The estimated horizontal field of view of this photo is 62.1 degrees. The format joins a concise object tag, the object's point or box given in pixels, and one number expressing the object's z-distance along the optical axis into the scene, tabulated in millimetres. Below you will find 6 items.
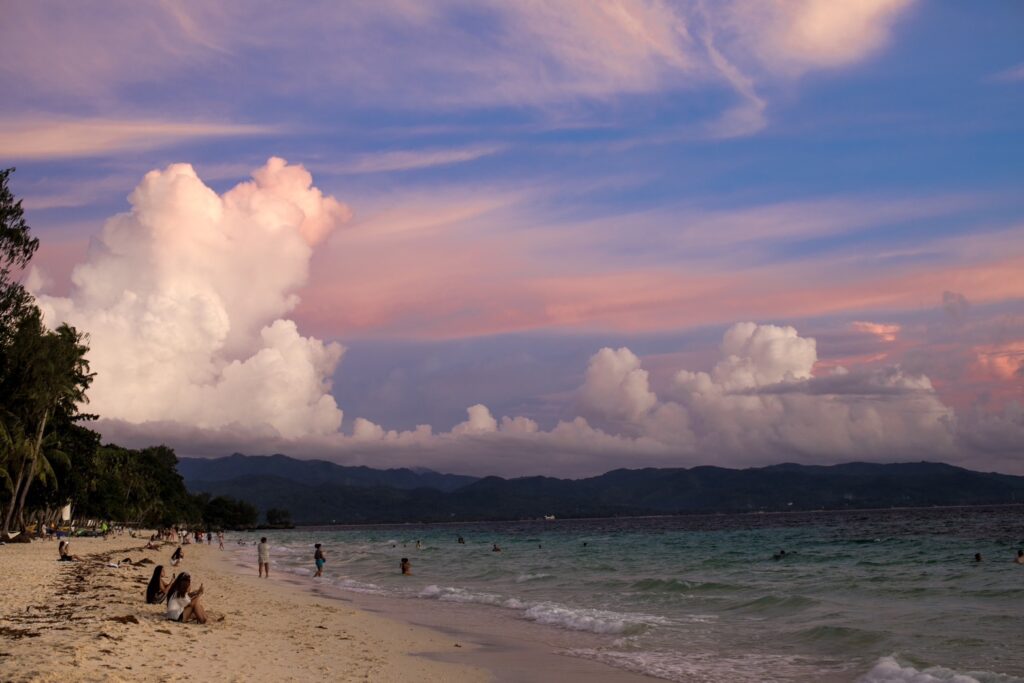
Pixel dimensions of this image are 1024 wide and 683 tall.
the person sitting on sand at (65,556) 36659
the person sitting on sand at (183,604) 17703
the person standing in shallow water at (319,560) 45312
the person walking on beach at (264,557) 41722
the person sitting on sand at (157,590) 19656
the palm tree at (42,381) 49219
